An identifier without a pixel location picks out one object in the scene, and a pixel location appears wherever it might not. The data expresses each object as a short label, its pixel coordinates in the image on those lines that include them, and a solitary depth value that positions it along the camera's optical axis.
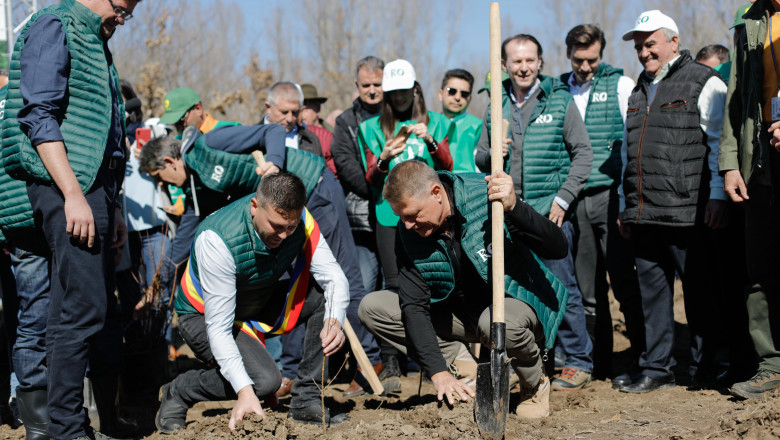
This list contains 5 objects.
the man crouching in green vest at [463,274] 3.65
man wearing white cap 4.35
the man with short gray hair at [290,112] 5.75
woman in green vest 4.96
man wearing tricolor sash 3.76
